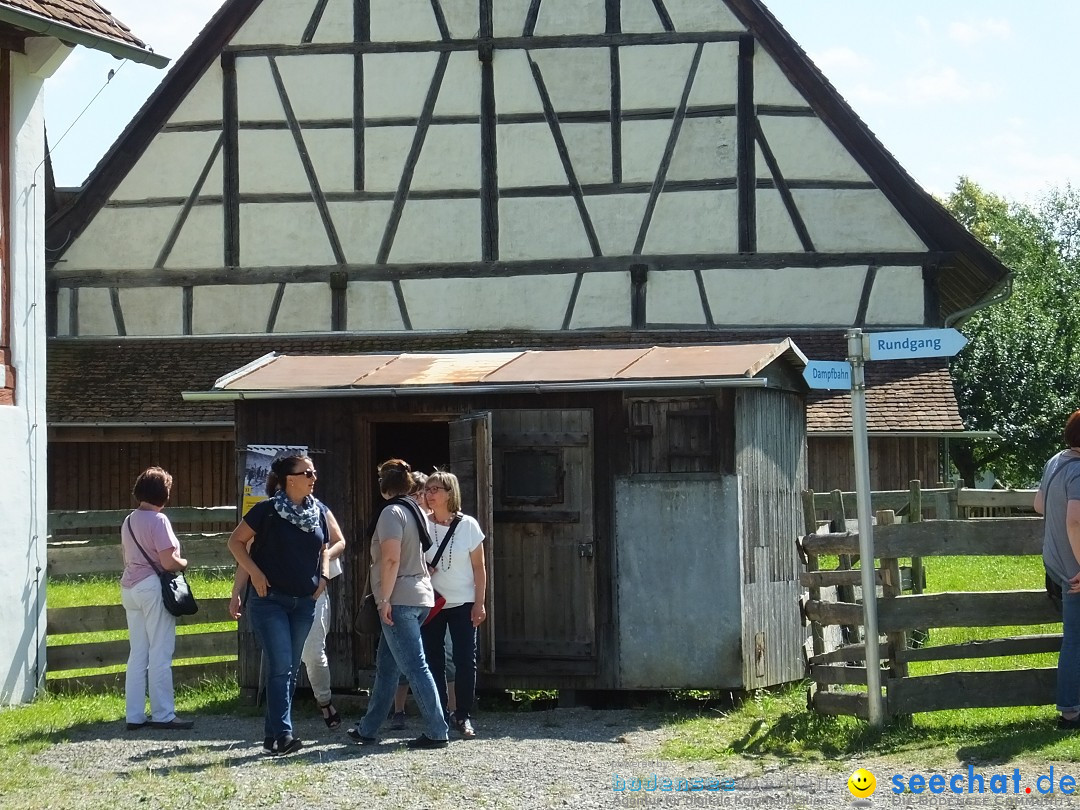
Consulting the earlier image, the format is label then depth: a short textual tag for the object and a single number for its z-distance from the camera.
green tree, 38.78
